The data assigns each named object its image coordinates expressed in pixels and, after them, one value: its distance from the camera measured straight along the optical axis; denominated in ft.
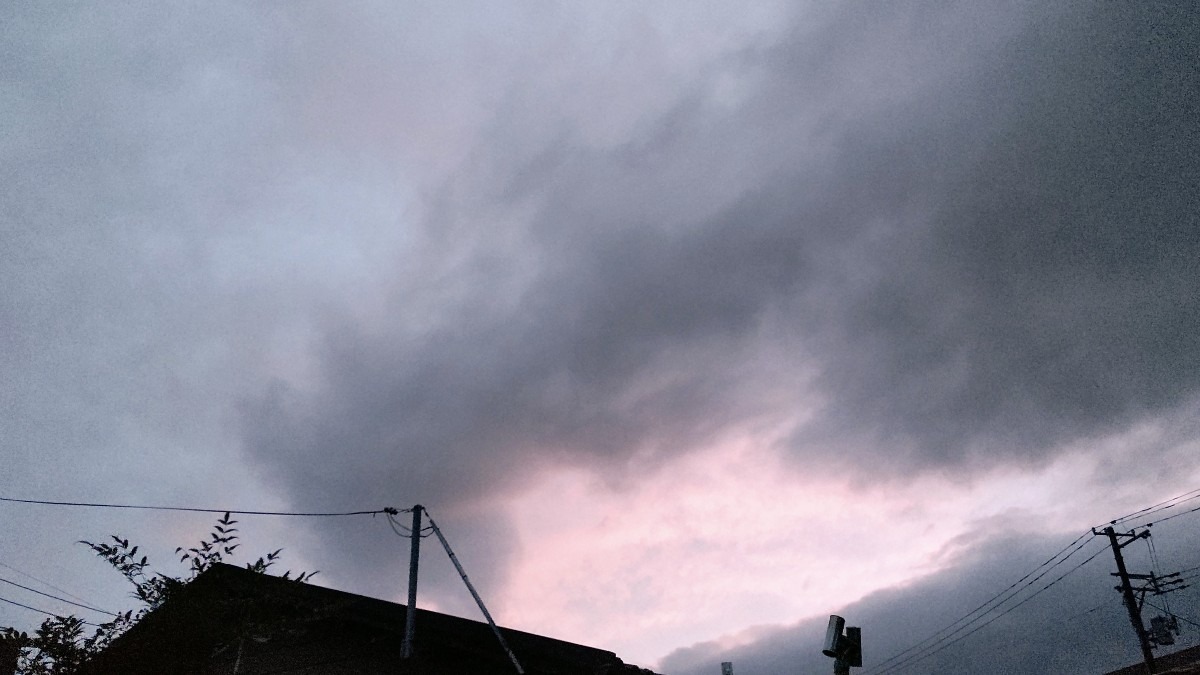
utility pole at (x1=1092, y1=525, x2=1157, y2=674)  103.91
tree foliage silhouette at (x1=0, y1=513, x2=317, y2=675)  31.94
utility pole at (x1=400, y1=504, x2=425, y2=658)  46.70
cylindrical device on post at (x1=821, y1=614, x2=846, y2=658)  36.14
